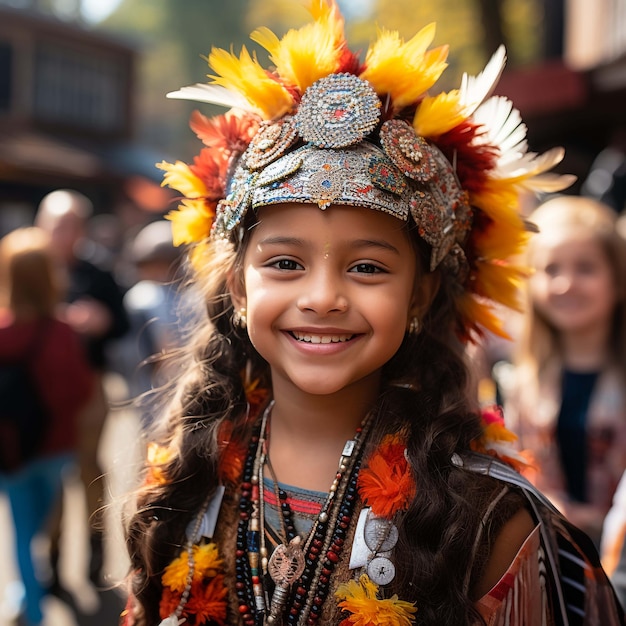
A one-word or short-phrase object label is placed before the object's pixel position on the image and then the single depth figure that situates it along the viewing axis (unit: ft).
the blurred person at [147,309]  15.14
